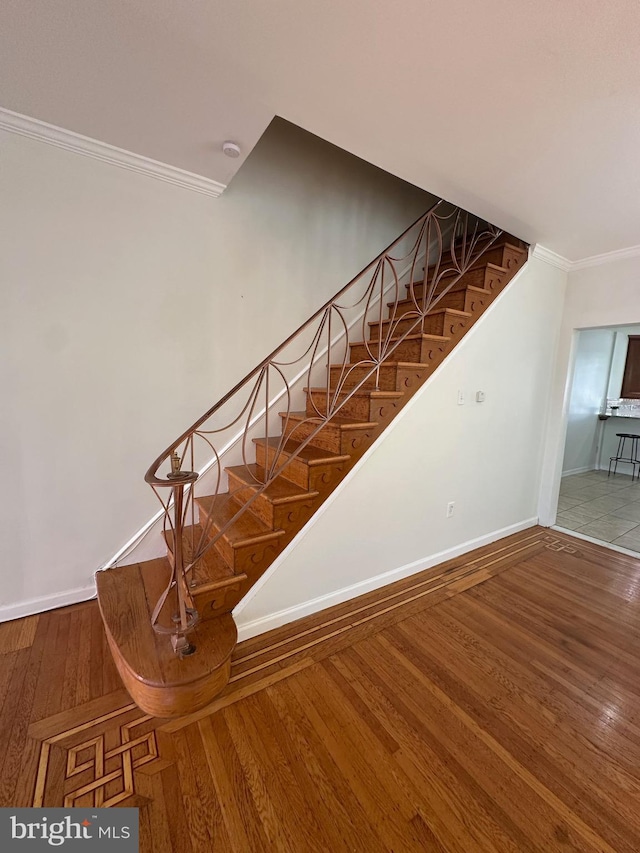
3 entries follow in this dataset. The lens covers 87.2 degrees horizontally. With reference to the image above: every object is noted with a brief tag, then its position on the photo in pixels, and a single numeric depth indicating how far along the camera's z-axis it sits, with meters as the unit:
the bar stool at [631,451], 5.73
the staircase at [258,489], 1.50
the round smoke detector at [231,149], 1.83
